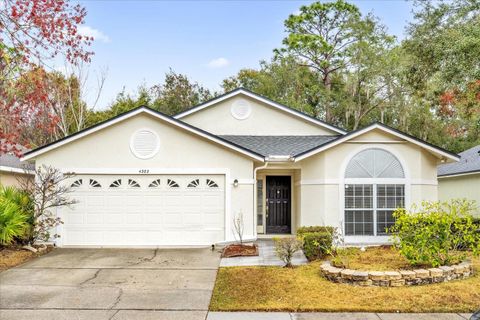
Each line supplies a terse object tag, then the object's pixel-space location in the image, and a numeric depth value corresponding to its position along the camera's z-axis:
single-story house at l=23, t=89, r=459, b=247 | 13.73
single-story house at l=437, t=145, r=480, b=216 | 19.34
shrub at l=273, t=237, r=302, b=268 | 10.51
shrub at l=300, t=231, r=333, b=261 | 11.04
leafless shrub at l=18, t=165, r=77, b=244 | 13.41
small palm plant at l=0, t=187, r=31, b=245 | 12.27
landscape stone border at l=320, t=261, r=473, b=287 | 8.42
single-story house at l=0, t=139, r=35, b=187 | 17.09
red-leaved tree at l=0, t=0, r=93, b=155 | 6.03
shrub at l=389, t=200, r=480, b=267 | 9.02
